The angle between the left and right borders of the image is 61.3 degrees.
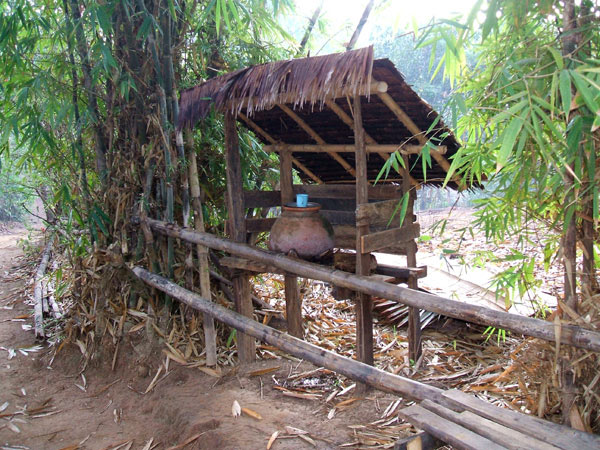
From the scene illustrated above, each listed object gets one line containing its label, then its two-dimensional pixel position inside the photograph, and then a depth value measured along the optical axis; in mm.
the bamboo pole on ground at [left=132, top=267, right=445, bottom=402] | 2494
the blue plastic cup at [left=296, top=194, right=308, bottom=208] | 3841
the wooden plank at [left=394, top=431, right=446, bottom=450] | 2045
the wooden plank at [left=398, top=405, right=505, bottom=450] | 1909
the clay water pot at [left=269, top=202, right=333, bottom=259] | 3717
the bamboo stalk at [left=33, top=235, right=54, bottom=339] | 5324
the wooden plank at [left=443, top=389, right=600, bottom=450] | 1920
